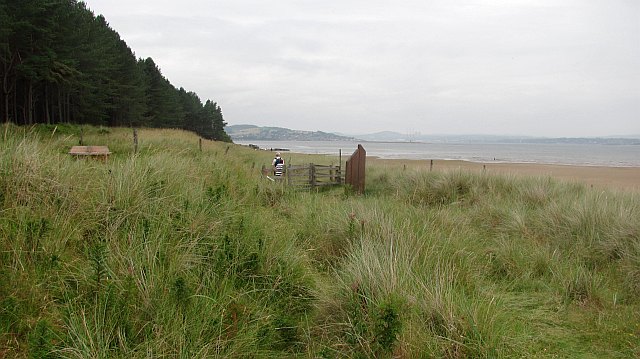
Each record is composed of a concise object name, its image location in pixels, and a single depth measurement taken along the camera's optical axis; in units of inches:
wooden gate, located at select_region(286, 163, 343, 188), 585.2
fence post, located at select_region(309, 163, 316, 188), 599.3
